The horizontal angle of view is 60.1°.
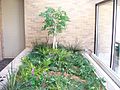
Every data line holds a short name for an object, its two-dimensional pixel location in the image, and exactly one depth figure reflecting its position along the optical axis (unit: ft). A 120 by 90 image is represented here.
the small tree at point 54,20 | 10.22
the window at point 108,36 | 7.88
